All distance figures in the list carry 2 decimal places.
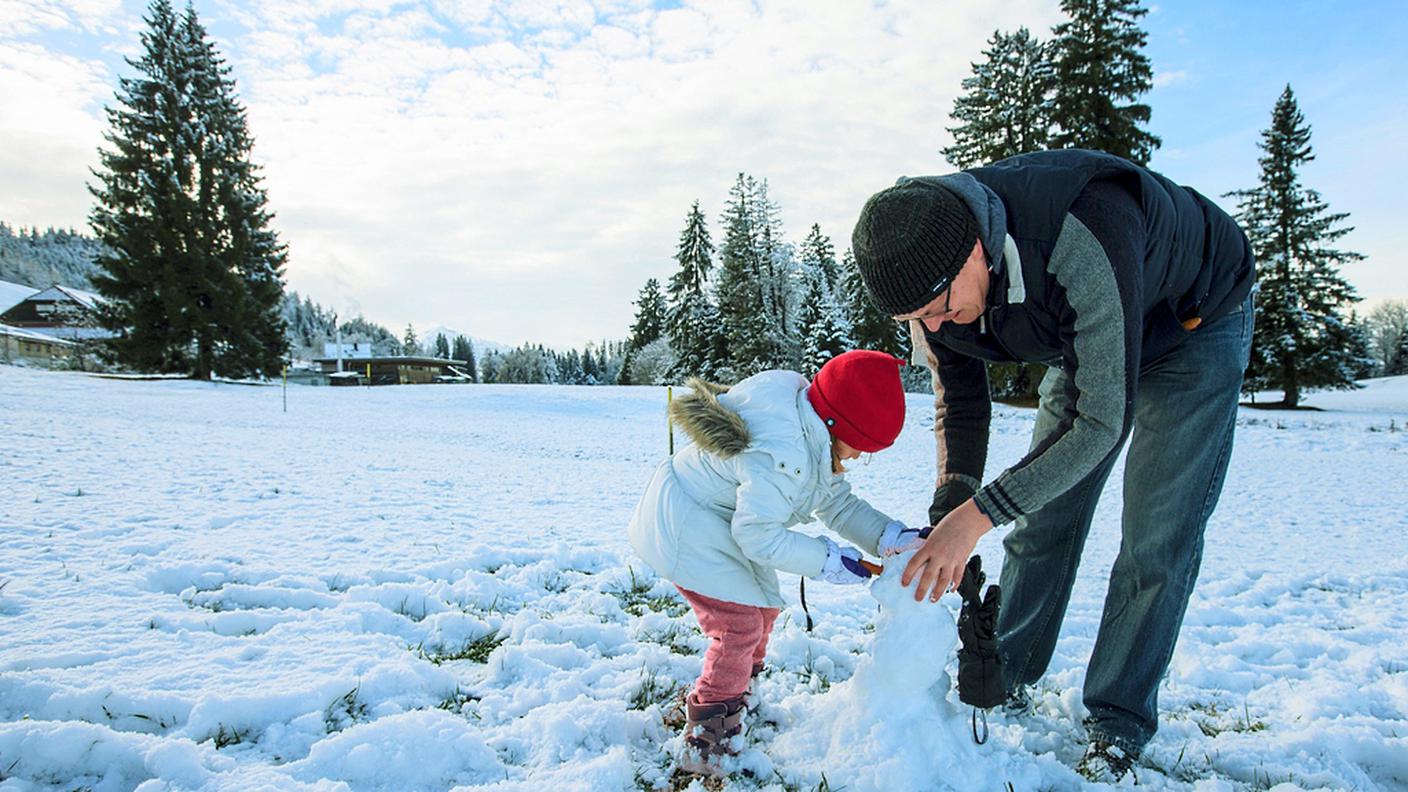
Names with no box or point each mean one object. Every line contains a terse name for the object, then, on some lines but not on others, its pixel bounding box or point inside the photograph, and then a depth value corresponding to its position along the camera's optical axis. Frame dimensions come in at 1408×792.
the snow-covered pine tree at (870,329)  36.16
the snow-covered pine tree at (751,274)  36.56
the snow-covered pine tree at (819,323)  34.75
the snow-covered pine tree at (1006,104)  22.00
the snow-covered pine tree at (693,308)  40.34
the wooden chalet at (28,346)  46.91
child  2.32
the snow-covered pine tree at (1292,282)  23.25
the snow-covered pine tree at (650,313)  52.94
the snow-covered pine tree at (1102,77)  20.30
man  1.89
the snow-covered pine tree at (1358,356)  23.39
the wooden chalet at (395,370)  58.41
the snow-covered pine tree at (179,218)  24.30
